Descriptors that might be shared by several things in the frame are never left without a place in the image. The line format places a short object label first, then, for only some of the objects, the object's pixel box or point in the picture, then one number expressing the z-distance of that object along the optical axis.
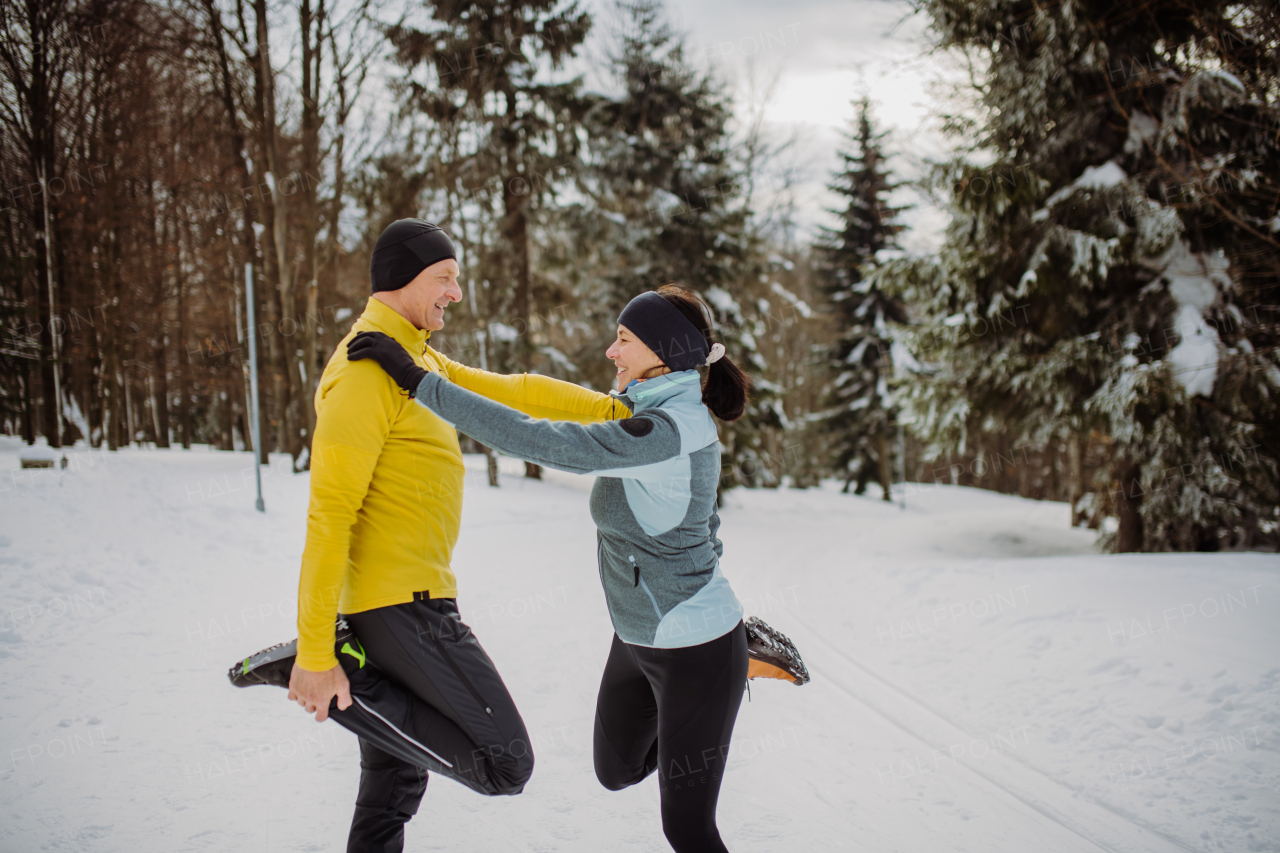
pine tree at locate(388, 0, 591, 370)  15.20
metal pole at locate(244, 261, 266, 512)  8.34
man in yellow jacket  1.93
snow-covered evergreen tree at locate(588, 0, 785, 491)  15.17
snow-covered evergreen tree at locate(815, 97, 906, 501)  24.48
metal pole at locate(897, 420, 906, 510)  24.03
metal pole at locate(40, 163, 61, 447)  11.20
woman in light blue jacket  1.94
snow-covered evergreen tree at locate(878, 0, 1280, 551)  7.61
